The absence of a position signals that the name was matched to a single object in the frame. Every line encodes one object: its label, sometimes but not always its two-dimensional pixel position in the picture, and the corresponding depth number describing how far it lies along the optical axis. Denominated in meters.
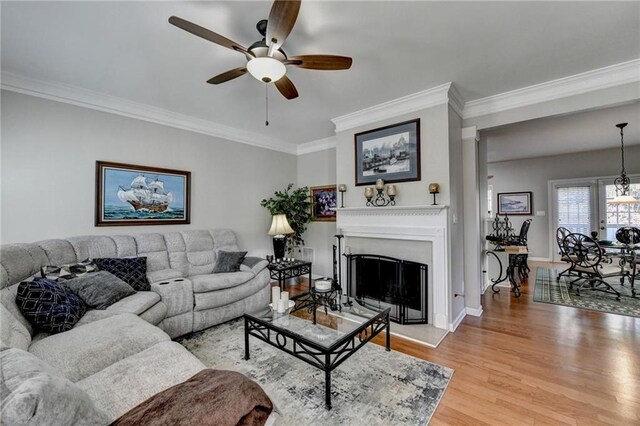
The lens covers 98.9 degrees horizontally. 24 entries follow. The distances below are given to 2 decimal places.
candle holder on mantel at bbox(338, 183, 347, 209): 3.79
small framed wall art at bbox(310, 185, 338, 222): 4.79
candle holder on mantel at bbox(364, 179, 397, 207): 3.30
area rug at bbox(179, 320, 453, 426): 1.75
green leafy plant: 4.75
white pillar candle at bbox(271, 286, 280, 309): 2.46
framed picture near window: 7.21
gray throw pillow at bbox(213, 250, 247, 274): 3.44
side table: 3.86
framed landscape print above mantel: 3.20
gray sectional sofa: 1.40
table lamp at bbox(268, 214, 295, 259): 4.20
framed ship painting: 3.14
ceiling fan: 1.55
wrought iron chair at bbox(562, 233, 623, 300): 4.20
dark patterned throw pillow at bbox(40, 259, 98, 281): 2.28
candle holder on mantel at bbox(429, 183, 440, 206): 2.95
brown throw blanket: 0.98
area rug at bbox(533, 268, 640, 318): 3.53
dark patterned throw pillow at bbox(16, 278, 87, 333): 1.84
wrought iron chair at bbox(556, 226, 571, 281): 4.68
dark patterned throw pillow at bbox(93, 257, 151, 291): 2.66
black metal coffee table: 1.85
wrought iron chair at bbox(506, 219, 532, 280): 4.80
